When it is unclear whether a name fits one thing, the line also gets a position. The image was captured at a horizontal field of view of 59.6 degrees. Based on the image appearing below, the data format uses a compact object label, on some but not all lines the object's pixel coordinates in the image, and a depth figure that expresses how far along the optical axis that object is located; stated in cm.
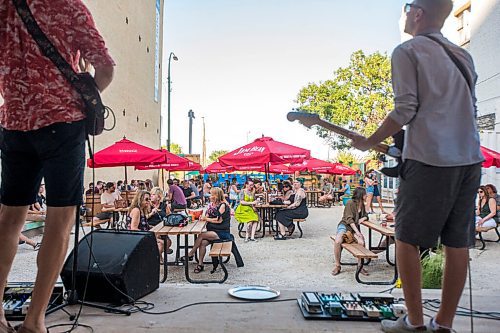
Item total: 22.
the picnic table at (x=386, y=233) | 672
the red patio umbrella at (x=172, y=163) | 1410
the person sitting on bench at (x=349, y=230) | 737
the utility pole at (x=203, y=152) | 4563
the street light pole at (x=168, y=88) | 2836
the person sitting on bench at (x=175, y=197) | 1299
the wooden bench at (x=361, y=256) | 638
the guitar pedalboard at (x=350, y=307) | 257
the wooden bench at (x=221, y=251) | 662
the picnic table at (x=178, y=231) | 655
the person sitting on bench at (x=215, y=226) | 753
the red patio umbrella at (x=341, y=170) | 2340
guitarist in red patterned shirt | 209
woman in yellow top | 1083
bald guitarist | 216
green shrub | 493
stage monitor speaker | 288
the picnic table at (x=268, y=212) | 1177
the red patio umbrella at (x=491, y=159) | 1036
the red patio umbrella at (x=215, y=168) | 1898
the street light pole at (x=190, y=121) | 4053
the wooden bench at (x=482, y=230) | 946
